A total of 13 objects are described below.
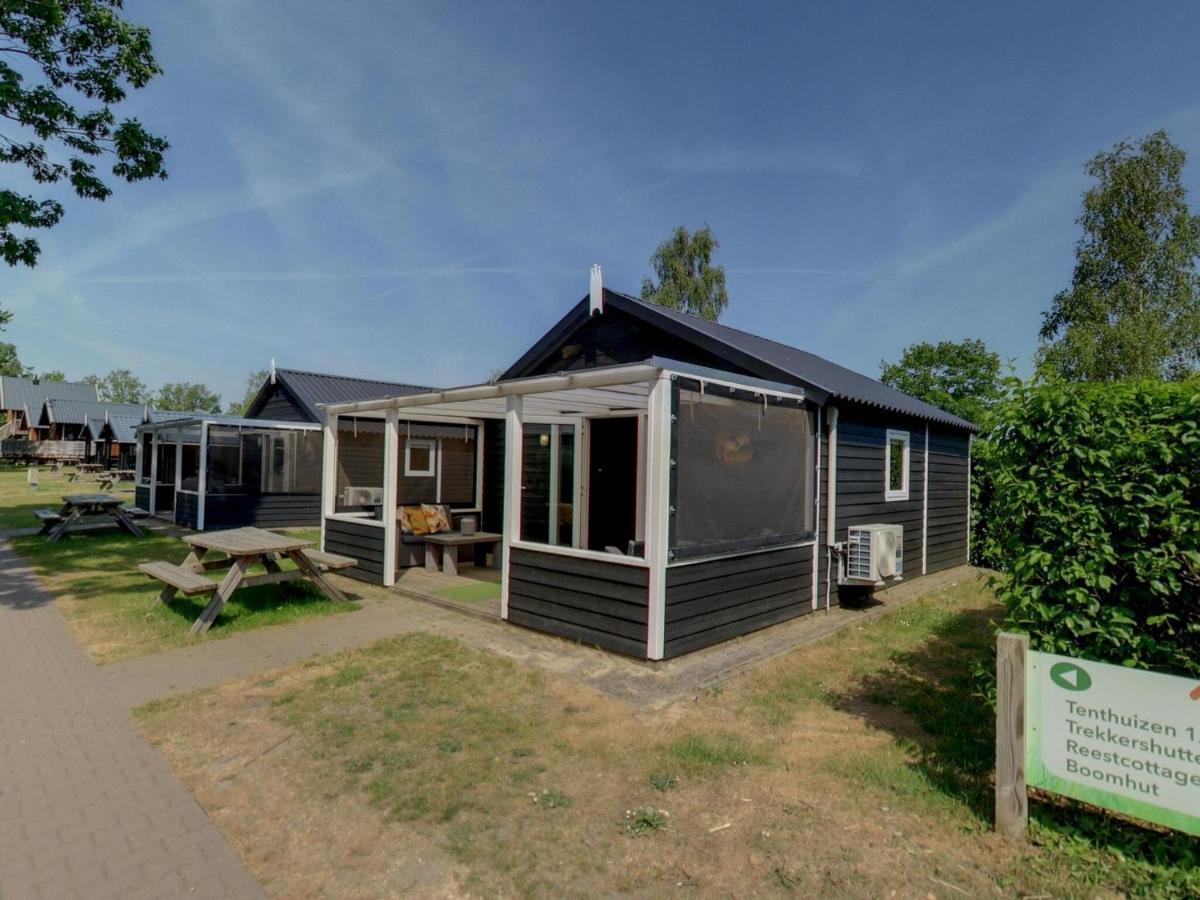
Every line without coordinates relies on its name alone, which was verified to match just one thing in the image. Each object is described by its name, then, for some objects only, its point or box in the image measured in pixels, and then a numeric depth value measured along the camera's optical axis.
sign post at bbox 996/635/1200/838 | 2.44
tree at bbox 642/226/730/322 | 29.06
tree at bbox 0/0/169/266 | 9.33
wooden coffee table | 9.09
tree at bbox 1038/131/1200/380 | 17.88
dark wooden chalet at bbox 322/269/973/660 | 5.36
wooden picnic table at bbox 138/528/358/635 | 6.11
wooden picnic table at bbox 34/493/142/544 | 12.23
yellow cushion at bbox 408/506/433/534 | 9.77
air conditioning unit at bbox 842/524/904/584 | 7.34
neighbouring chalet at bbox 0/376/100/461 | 47.00
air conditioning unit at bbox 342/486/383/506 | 11.21
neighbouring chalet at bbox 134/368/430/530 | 14.02
